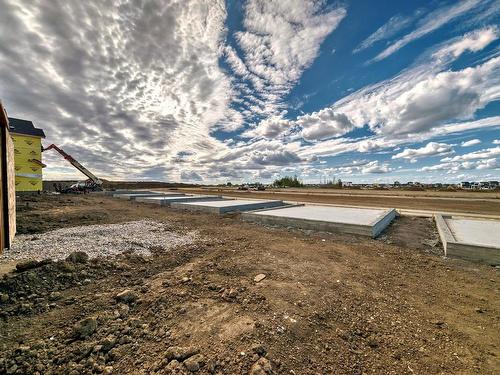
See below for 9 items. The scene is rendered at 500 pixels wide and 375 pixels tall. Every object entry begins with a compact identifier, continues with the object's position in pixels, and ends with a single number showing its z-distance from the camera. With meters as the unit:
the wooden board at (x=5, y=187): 6.30
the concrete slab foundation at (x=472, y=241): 6.32
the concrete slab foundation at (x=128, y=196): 25.60
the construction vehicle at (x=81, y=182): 32.38
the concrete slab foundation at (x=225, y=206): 15.19
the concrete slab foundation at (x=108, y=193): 32.99
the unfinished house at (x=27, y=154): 22.50
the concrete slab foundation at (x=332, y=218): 9.45
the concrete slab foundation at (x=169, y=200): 20.25
